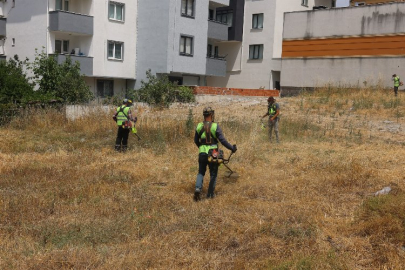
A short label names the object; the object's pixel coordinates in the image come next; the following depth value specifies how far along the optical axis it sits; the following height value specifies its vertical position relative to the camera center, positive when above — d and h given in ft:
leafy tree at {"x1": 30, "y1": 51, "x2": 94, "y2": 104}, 70.64 -0.75
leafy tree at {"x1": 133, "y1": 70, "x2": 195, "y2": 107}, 80.59 -2.18
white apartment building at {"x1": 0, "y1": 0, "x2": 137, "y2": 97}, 88.74 +8.38
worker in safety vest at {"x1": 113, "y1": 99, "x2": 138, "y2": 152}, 42.42 -3.76
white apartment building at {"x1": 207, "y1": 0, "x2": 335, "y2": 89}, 115.85 +9.55
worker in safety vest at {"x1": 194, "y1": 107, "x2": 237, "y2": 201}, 26.94 -3.23
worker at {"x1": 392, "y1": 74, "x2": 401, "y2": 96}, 80.59 +1.20
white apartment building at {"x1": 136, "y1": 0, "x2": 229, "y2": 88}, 99.55 +9.12
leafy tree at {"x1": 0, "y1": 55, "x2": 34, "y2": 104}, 60.95 -1.66
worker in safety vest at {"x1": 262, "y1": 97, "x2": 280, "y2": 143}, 46.65 -2.77
